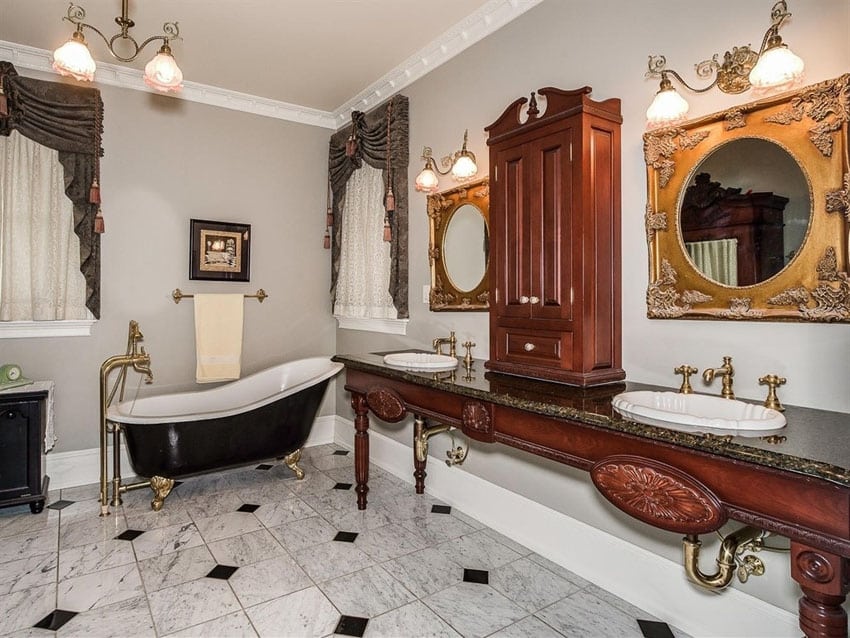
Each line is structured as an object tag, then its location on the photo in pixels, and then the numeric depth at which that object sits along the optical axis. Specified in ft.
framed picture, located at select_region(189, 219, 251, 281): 12.24
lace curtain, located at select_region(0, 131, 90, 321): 10.27
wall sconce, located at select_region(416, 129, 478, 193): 8.90
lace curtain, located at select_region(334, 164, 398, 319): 12.16
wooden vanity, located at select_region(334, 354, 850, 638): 3.50
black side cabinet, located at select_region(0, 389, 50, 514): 9.29
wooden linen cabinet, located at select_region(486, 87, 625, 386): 6.46
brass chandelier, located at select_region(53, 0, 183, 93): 6.91
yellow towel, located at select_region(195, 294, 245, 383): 12.10
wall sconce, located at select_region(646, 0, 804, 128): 4.80
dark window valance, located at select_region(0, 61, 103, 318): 10.09
